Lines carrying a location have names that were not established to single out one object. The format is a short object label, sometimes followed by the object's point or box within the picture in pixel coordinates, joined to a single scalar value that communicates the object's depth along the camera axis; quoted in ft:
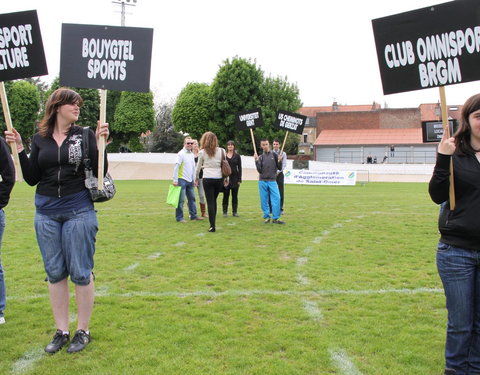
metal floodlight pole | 109.38
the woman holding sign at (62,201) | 12.57
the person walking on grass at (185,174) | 37.91
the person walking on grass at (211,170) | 32.60
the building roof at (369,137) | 207.31
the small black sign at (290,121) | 44.60
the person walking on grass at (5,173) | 13.50
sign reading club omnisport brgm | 11.95
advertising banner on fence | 95.25
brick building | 202.59
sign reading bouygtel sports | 14.21
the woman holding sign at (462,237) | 10.19
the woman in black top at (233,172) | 40.16
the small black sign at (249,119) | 44.86
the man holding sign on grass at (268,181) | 36.47
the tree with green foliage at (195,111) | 169.99
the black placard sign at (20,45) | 13.98
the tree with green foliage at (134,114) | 174.91
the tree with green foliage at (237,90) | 160.35
